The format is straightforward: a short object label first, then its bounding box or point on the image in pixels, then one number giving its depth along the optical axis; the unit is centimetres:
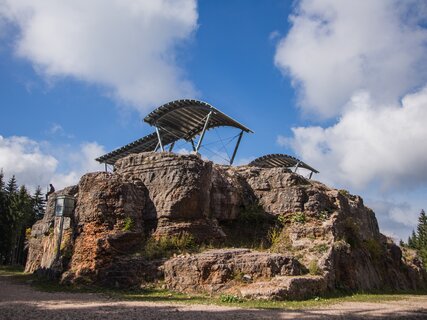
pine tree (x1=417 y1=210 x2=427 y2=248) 6694
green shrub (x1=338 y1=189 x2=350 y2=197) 2340
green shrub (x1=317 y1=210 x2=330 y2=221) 1783
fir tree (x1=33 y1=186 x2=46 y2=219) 5333
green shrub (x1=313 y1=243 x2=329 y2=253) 1518
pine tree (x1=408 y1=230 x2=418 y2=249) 7156
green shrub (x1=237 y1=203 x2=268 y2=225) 1881
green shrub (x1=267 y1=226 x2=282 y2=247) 1738
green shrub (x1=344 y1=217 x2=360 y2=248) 1806
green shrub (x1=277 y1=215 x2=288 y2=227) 1831
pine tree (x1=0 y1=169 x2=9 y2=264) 4256
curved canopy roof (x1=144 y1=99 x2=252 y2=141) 2819
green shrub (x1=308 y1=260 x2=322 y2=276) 1366
